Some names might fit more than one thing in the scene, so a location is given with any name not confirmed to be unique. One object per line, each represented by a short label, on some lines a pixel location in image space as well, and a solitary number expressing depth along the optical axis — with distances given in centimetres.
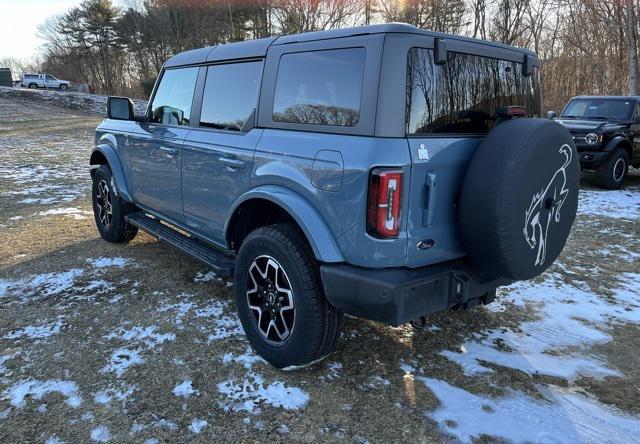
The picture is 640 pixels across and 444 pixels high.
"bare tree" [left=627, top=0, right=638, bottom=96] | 1497
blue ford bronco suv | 243
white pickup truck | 4106
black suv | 925
